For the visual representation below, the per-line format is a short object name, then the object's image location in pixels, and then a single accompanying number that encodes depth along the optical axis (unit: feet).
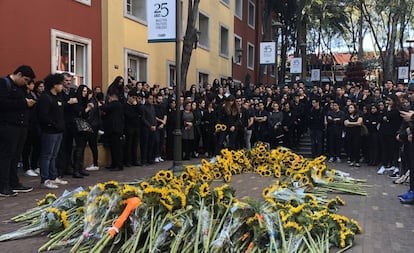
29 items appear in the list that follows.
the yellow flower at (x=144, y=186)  18.04
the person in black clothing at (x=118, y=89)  36.68
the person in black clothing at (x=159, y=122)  42.22
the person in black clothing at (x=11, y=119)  24.39
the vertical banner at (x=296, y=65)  88.58
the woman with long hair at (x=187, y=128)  44.88
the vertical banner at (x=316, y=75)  103.09
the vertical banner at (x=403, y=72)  87.92
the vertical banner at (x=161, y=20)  32.55
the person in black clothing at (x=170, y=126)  44.19
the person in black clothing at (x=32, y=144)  30.09
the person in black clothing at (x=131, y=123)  38.19
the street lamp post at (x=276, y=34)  83.46
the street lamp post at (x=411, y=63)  71.22
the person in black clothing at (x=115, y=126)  35.94
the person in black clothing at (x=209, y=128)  47.28
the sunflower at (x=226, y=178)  31.89
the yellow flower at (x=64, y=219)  18.03
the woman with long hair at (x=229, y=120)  45.21
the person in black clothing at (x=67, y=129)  31.01
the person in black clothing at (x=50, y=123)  26.61
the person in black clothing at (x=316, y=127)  47.80
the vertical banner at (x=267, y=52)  77.82
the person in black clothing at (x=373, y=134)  43.73
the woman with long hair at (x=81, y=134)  31.94
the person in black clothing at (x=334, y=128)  46.32
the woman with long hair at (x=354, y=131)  44.50
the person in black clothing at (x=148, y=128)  39.70
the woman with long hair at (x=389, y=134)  39.75
